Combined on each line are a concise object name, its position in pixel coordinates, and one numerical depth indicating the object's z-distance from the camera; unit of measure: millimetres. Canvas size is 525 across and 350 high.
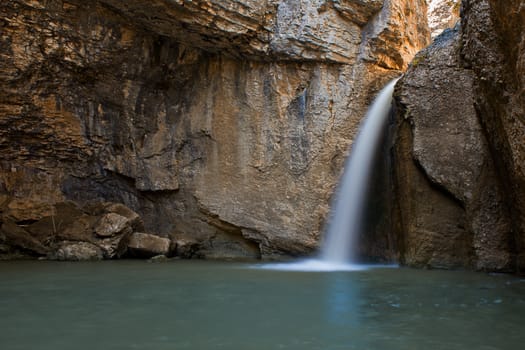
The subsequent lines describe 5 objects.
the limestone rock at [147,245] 9992
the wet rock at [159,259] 9422
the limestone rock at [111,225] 9922
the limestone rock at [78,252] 9578
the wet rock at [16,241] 10180
